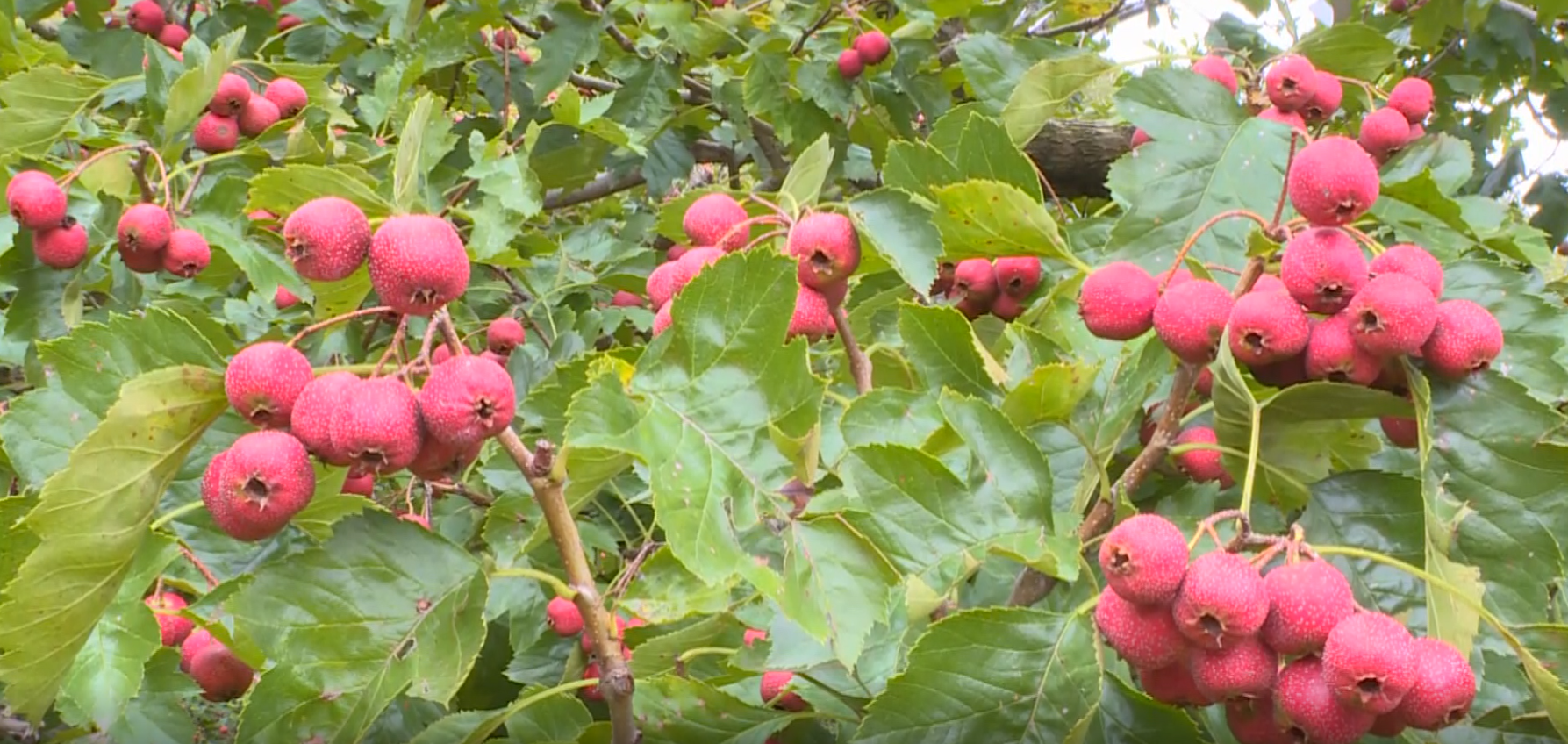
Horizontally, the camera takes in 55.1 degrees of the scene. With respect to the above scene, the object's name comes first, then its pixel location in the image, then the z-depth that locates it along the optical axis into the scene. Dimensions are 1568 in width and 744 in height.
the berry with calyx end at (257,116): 0.76
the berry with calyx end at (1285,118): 0.56
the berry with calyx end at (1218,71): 0.60
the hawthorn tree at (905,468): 0.35
